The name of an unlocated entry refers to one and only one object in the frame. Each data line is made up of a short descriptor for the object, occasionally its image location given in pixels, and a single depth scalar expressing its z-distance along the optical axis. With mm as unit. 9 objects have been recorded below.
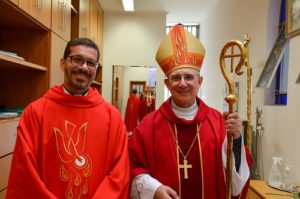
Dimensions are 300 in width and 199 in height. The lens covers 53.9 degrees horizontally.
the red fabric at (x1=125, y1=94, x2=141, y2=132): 5031
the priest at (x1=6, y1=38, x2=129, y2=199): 1295
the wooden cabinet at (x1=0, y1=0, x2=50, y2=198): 2596
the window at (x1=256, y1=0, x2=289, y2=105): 2645
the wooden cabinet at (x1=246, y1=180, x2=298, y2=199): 2018
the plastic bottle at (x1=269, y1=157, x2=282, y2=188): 2259
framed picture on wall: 2221
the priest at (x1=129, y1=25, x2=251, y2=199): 1399
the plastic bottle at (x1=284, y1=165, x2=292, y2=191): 2188
